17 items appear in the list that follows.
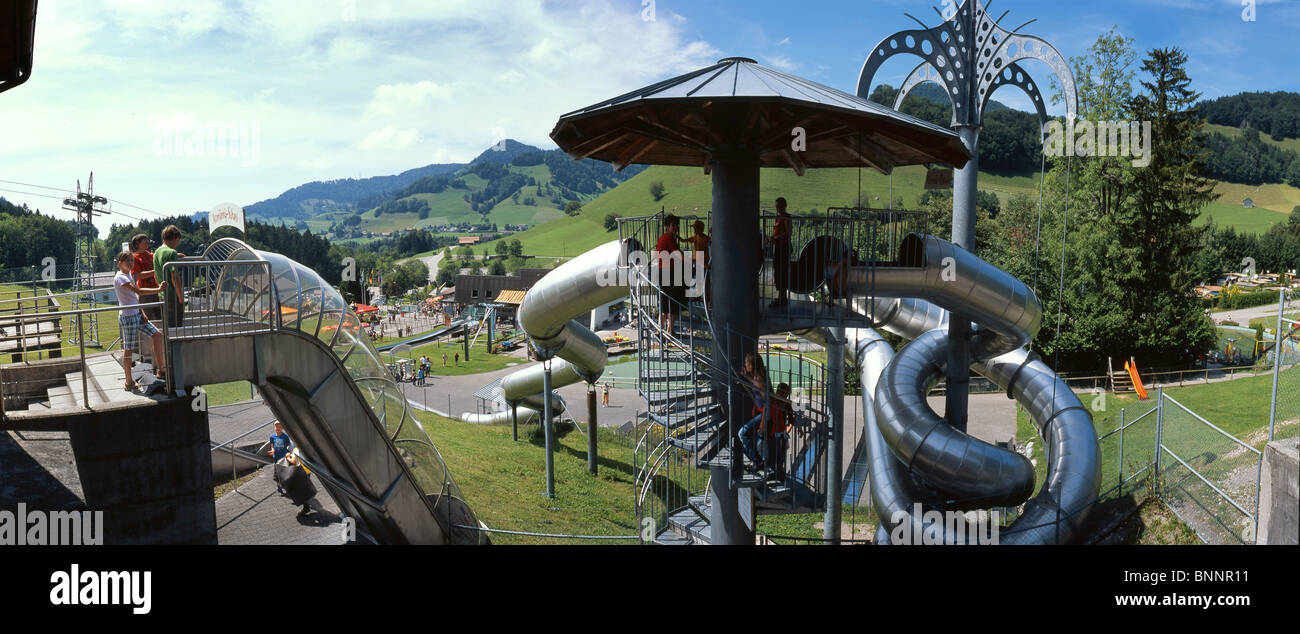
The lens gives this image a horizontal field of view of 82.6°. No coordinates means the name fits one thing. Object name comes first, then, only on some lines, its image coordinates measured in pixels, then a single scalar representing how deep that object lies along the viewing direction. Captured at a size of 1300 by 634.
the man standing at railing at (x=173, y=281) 8.90
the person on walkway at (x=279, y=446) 12.94
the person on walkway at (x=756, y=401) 9.11
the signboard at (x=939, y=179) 11.73
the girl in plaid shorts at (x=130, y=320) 8.62
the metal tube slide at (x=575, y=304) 13.20
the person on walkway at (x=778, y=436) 9.56
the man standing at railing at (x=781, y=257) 10.51
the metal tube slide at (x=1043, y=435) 12.29
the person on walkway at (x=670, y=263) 10.30
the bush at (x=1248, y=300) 59.68
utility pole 37.72
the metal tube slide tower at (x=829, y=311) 8.89
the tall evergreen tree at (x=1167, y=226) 34.72
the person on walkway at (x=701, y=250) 10.29
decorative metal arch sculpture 14.15
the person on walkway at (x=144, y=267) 8.97
